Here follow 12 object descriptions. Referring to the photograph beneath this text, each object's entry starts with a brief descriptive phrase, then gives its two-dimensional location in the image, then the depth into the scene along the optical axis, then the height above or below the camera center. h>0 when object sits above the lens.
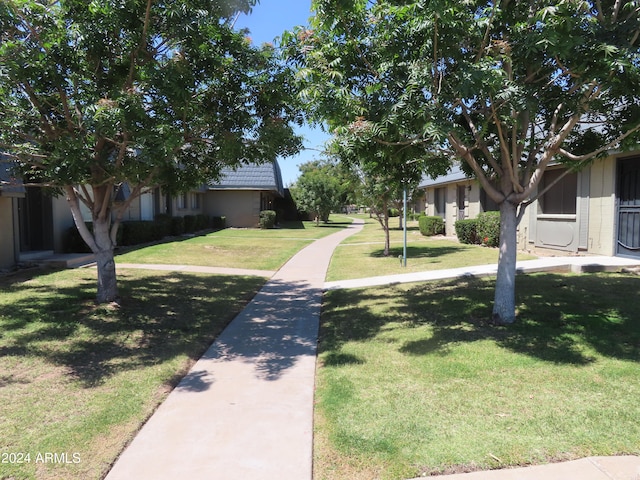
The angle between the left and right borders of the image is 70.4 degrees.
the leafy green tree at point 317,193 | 39.44 +2.30
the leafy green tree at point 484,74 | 4.79 +1.69
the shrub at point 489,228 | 15.67 -0.38
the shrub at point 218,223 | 29.89 -0.14
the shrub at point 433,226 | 22.84 -0.41
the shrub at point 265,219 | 30.33 +0.08
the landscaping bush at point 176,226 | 21.98 -0.23
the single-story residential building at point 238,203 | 30.91 +1.20
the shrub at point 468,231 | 17.30 -0.52
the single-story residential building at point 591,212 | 10.77 +0.10
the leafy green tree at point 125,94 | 5.79 +1.86
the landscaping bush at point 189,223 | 24.14 -0.10
